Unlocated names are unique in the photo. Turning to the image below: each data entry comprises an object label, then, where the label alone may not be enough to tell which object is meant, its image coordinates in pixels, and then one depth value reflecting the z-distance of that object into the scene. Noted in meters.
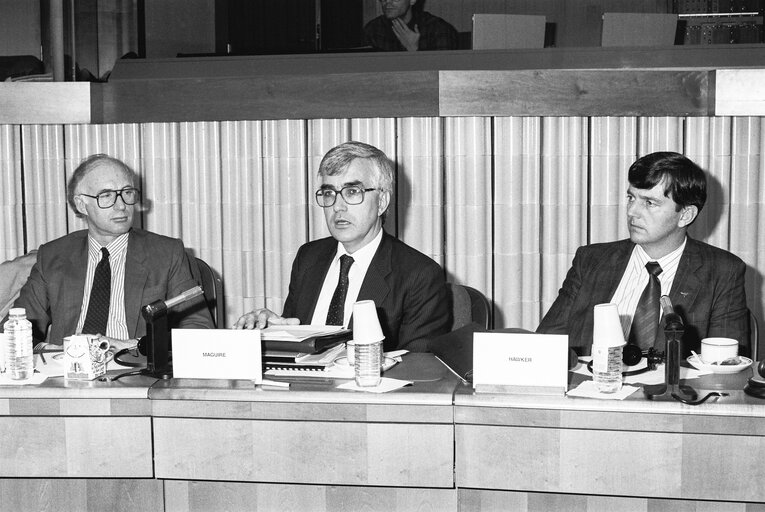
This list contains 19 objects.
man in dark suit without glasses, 2.78
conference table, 1.95
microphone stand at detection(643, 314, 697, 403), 2.04
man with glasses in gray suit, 3.16
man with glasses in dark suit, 2.85
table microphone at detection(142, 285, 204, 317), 2.32
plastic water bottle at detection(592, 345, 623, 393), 2.06
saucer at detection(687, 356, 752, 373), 2.28
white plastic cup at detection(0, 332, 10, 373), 2.30
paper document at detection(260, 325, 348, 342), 2.34
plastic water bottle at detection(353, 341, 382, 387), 2.16
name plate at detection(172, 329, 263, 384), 2.19
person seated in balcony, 5.40
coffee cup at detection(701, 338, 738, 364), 2.32
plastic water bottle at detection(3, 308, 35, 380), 2.29
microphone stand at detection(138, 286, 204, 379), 2.30
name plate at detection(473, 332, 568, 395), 2.06
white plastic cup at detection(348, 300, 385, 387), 2.15
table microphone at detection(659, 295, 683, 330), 2.06
